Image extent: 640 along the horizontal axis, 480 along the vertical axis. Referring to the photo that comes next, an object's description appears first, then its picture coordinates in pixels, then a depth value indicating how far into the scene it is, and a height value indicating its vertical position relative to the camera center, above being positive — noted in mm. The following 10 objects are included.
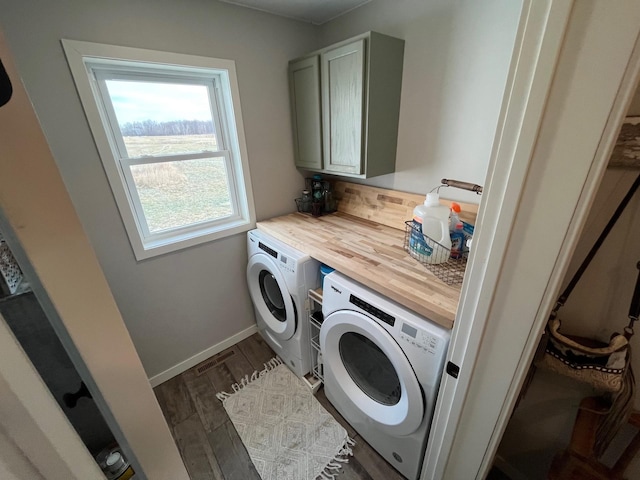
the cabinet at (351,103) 1373 +172
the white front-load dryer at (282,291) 1450 -978
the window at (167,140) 1290 -6
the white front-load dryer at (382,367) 938 -981
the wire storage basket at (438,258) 1154 -577
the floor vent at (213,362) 1898 -1577
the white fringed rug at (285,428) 1341 -1593
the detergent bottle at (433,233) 1218 -456
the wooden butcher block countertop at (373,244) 996 -586
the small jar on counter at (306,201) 2033 -488
